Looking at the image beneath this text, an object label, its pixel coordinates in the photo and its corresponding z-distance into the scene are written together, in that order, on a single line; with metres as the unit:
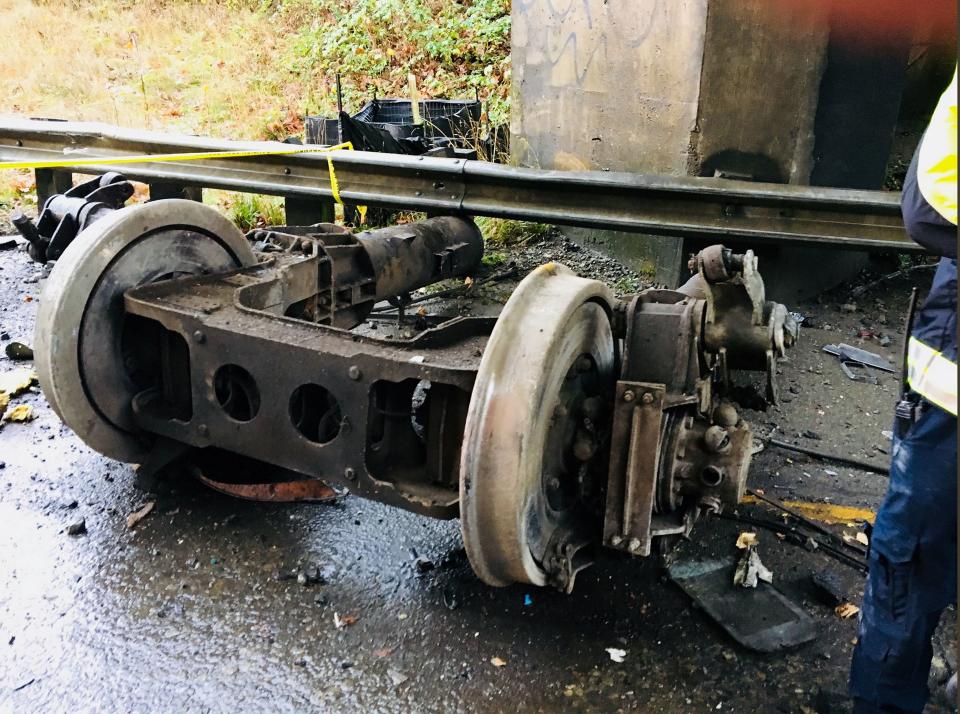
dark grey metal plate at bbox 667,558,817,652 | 2.66
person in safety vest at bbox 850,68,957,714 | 1.99
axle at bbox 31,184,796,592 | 2.37
